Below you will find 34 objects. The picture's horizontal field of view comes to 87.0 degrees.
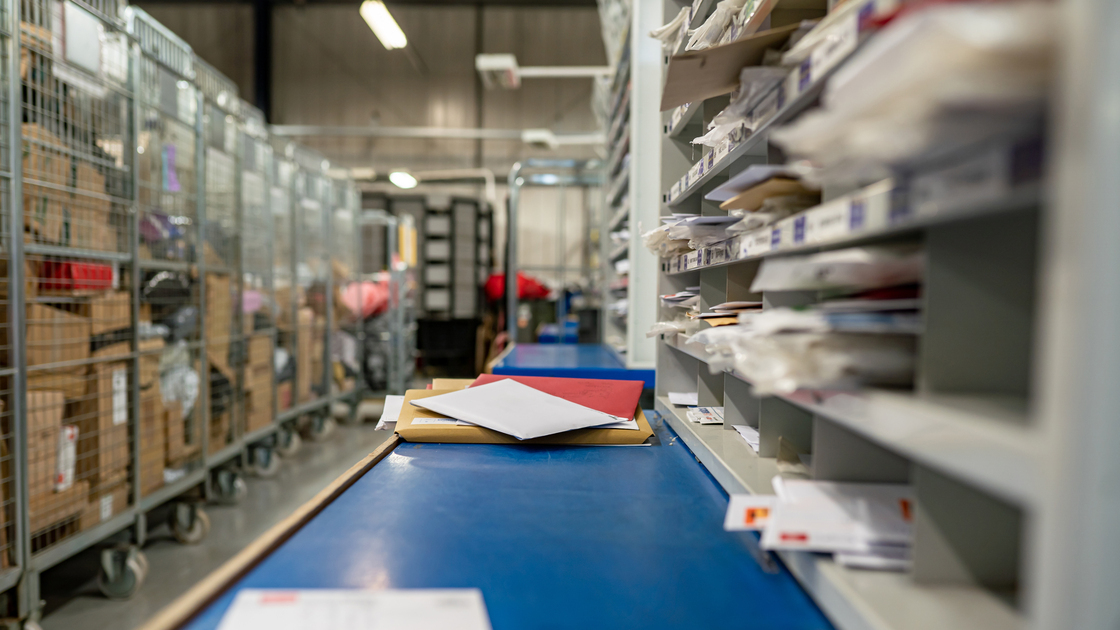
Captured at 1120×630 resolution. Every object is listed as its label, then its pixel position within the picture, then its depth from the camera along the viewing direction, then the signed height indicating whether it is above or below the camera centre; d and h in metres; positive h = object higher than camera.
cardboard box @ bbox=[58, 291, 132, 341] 2.10 -0.12
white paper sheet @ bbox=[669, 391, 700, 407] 1.51 -0.27
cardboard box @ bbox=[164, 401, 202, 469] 2.63 -0.71
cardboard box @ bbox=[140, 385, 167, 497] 2.44 -0.68
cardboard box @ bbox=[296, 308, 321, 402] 4.20 -0.50
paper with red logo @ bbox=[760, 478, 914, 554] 0.59 -0.23
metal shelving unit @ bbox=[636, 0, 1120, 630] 0.31 -0.06
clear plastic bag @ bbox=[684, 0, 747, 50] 0.98 +0.48
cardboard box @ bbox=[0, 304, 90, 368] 1.83 -0.19
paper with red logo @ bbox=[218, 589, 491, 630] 0.50 -0.28
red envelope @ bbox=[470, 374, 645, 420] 1.28 -0.23
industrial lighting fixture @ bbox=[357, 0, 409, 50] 4.48 +2.11
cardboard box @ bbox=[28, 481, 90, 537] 1.84 -0.75
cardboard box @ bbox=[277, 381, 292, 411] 3.93 -0.76
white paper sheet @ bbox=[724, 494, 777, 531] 0.66 -0.25
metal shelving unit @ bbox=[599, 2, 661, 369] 2.16 +0.49
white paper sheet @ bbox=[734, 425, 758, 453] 1.02 -0.25
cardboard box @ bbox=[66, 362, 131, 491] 2.10 -0.53
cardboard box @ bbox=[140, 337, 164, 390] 2.43 -0.34
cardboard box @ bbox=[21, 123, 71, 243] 1.83 +0.32
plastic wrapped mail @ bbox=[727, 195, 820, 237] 0.77 +0.12
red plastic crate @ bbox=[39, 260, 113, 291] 1.93 +0.01
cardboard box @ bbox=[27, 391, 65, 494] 1.82 -0.51
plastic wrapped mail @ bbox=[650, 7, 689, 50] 1.26 +0.60
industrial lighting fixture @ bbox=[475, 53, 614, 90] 4.77 +1.82
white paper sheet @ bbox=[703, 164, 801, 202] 0.68 +0.14
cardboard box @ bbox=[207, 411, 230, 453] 3.07 -0.80
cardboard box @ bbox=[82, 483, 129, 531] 2.09 -0.83
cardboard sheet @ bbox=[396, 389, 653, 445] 1.15 -0.28
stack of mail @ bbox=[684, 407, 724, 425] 1.24 -0.26
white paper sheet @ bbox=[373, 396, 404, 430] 1.26 -0.27
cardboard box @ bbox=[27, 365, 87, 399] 1.89 -0.34
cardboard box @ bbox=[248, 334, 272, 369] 3.47 -0.41
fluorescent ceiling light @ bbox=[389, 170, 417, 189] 5.48 +1.02
